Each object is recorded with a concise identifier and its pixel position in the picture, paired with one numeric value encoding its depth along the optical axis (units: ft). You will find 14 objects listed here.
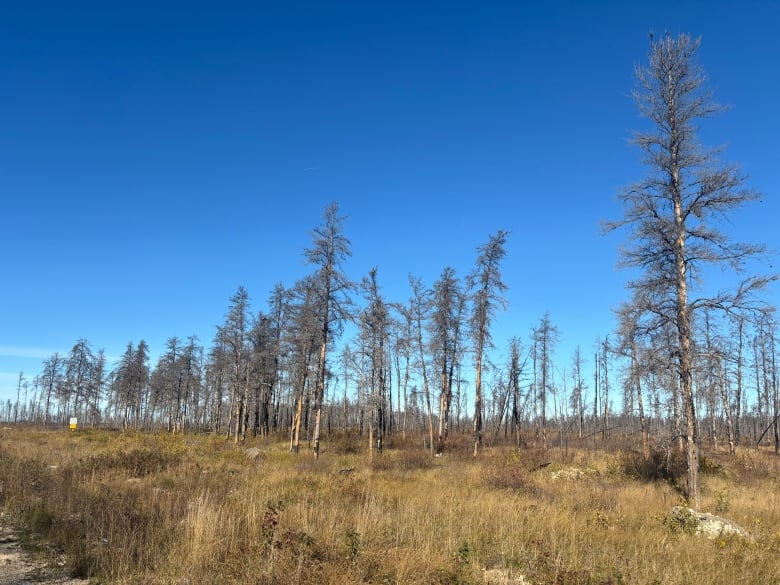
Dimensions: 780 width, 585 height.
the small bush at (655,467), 64.28
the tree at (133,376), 183.01
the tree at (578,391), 194.27
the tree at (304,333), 80.12
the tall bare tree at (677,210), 45.50
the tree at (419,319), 104.17
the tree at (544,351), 137.39
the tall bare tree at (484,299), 92.38
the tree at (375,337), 92.79
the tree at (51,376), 211.61
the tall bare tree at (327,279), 76.43
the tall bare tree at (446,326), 105.29
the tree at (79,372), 183.21
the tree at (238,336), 119.96
